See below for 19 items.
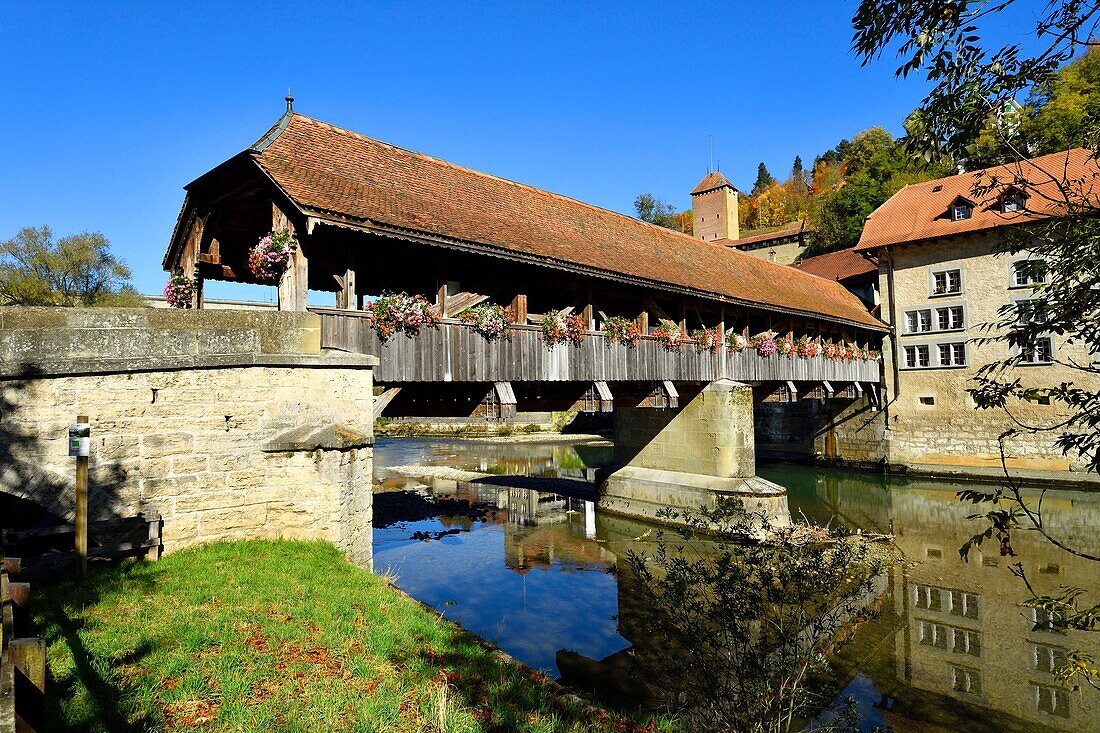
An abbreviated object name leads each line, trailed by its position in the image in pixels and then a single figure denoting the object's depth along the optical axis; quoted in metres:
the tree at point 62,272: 27.33
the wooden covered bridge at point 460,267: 7.86
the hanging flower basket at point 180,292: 9.41
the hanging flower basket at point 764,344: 15.53
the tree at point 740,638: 4.19
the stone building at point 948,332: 18.91
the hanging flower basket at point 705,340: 13.65
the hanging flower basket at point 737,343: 14.53
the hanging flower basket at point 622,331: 11.38
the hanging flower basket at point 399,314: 7.97
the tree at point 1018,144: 2.72
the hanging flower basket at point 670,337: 12.48
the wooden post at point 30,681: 1.77
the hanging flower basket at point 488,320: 9.02
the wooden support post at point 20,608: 2.51
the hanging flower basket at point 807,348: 17.12
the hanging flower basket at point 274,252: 7.31
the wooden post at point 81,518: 4.97
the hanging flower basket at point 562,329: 10.13
